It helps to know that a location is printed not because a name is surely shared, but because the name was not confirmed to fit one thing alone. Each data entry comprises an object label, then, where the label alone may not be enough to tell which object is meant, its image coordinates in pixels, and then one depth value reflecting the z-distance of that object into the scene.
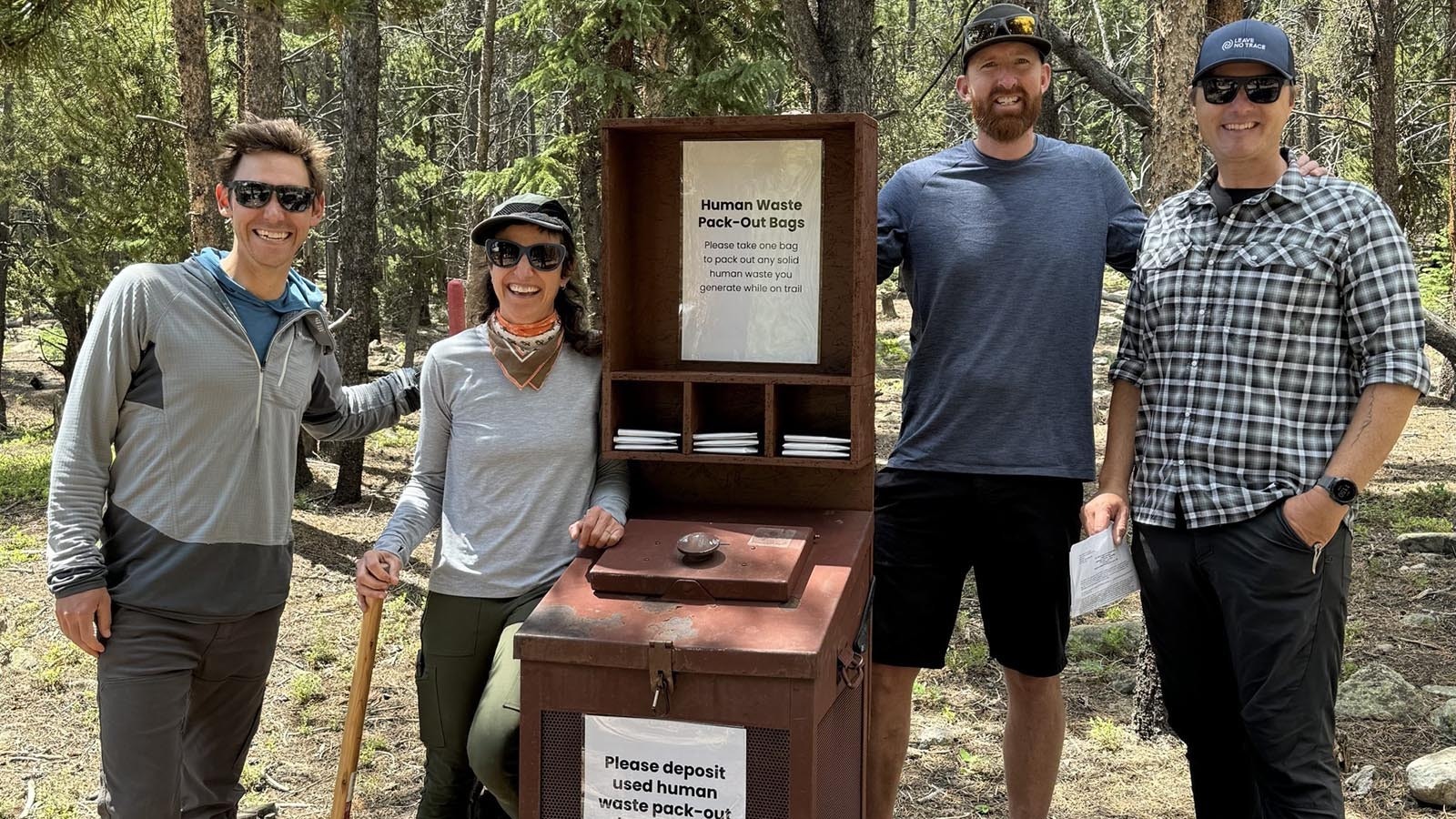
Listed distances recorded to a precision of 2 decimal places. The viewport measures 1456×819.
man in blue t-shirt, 3.19
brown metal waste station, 2.44
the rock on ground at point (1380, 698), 4.96
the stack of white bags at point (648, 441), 3.01
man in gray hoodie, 2.83
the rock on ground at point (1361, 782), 4.29
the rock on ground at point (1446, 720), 4.73
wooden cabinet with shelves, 2.92
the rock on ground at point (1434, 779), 4.09
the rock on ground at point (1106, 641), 6.03
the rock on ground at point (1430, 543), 7.62
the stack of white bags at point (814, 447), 2.96
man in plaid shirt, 2.66
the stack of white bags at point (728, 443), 2.98
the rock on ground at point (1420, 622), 6.26
